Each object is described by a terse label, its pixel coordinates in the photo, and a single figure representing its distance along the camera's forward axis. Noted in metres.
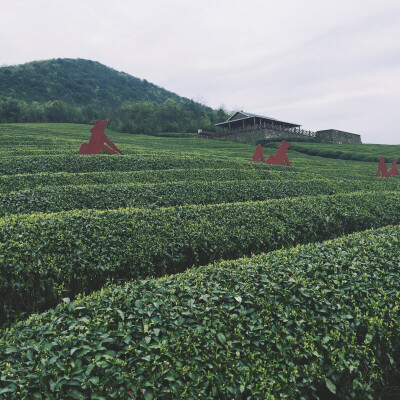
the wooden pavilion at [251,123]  54.66
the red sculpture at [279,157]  21.61
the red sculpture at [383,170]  22.72
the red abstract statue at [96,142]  18.64
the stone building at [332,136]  54.62
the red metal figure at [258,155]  22.19
